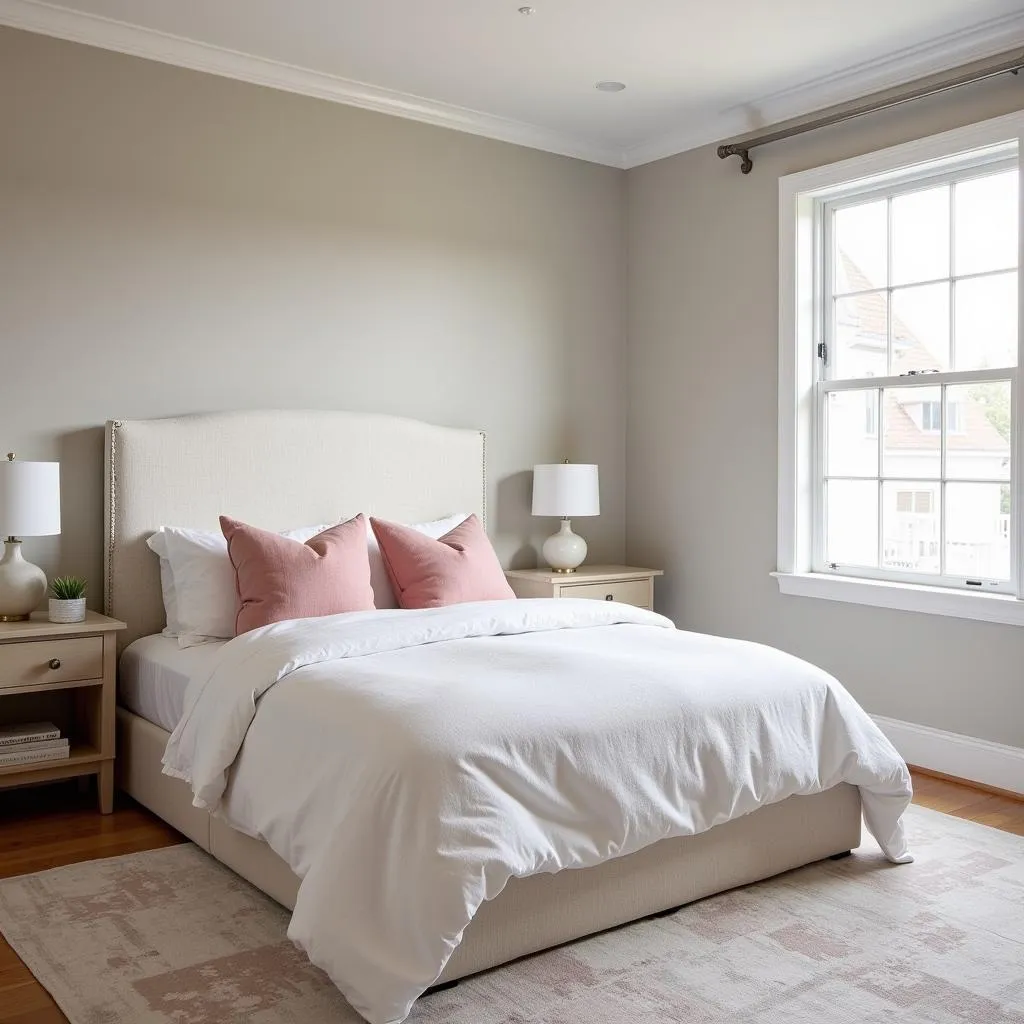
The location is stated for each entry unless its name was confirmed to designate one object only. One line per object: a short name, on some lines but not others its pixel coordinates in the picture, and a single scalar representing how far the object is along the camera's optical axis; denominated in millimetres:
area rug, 2262
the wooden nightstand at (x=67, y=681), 3357
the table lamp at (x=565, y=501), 4797
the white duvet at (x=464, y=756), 2178
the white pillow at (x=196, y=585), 3633
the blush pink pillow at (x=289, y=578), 3486
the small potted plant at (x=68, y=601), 3510
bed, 2533
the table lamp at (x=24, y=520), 3416
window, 3922
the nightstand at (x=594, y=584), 4672
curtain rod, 3713
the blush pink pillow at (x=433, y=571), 3902
